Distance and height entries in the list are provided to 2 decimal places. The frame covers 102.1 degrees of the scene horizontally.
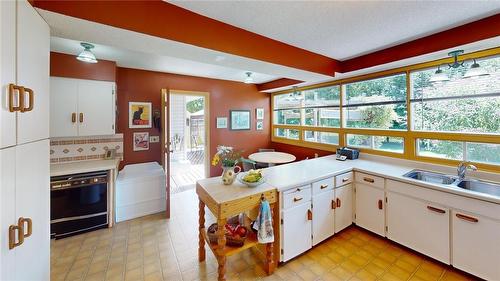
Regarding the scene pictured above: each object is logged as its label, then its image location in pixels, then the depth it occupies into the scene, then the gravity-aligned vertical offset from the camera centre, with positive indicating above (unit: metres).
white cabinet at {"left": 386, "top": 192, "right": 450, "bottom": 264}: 1.99 -0.91
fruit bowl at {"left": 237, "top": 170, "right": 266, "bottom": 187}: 1.96 -0.37
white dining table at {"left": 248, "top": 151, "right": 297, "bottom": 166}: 3.71 -0.33
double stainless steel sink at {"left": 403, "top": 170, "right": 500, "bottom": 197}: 2.05 -0.46
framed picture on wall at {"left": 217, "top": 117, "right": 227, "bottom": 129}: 4.62 +0.44
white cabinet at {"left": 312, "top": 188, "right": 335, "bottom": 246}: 2.29 -0.88
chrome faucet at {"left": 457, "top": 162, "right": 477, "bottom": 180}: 2.15 -0.31
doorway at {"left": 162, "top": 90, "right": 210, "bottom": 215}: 4.57 +0.04
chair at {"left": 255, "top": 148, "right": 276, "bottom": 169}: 4.02 -0.48
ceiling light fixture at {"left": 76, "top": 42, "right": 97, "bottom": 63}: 2.22 +0.95
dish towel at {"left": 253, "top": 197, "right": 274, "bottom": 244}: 1.80 -0.75
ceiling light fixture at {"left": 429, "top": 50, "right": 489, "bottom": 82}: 1.98 +0.71
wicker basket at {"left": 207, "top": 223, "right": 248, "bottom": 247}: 1.87 -0.92
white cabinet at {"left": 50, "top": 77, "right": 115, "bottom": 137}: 2.68 +0.50
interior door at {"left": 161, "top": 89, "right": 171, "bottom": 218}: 3.02 +0.09
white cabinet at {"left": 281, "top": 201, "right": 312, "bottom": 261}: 2.03 -0.94
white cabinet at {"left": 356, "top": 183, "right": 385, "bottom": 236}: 2.45 -0.86
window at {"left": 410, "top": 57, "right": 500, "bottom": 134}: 2.13 +0.45
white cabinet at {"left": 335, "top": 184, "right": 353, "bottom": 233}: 2.54 -0.86
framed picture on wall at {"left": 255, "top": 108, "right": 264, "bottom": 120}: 5.20 +0.73
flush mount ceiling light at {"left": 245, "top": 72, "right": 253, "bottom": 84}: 3.70 +1.17
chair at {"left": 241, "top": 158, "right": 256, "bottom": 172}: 3.55 -0.42
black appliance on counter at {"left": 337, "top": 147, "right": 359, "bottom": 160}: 3.20 -0.19
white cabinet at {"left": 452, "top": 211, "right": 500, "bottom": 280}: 1.72 -0.94
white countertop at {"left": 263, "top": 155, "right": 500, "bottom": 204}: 1.98 -0.37
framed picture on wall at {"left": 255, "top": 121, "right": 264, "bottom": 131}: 5.24 +0.40
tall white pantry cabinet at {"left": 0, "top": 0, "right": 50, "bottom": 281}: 0.97 +0.00
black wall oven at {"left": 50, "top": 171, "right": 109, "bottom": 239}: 2.47 -0.77
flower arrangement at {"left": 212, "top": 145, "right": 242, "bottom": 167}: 2.10 -0.16
